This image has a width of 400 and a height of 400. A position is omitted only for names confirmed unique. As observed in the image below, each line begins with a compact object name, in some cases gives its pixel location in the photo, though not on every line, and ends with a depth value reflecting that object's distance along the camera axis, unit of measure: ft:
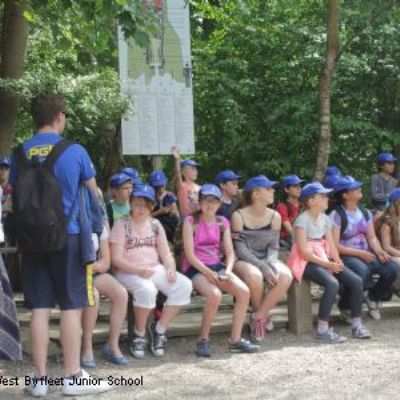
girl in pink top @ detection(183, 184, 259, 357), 21.29
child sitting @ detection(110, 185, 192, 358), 20.42
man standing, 16.70
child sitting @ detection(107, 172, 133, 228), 23.99
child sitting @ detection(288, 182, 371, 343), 23.08
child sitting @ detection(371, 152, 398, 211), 32.04
